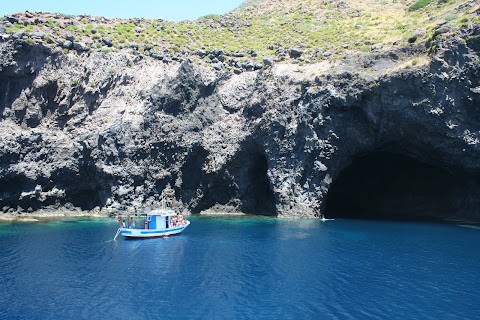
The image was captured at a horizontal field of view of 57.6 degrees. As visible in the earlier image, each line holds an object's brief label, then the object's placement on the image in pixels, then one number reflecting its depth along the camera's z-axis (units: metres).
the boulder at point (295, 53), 69.78
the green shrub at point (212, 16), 95.43
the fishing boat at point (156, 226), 46.09
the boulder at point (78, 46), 66.44
